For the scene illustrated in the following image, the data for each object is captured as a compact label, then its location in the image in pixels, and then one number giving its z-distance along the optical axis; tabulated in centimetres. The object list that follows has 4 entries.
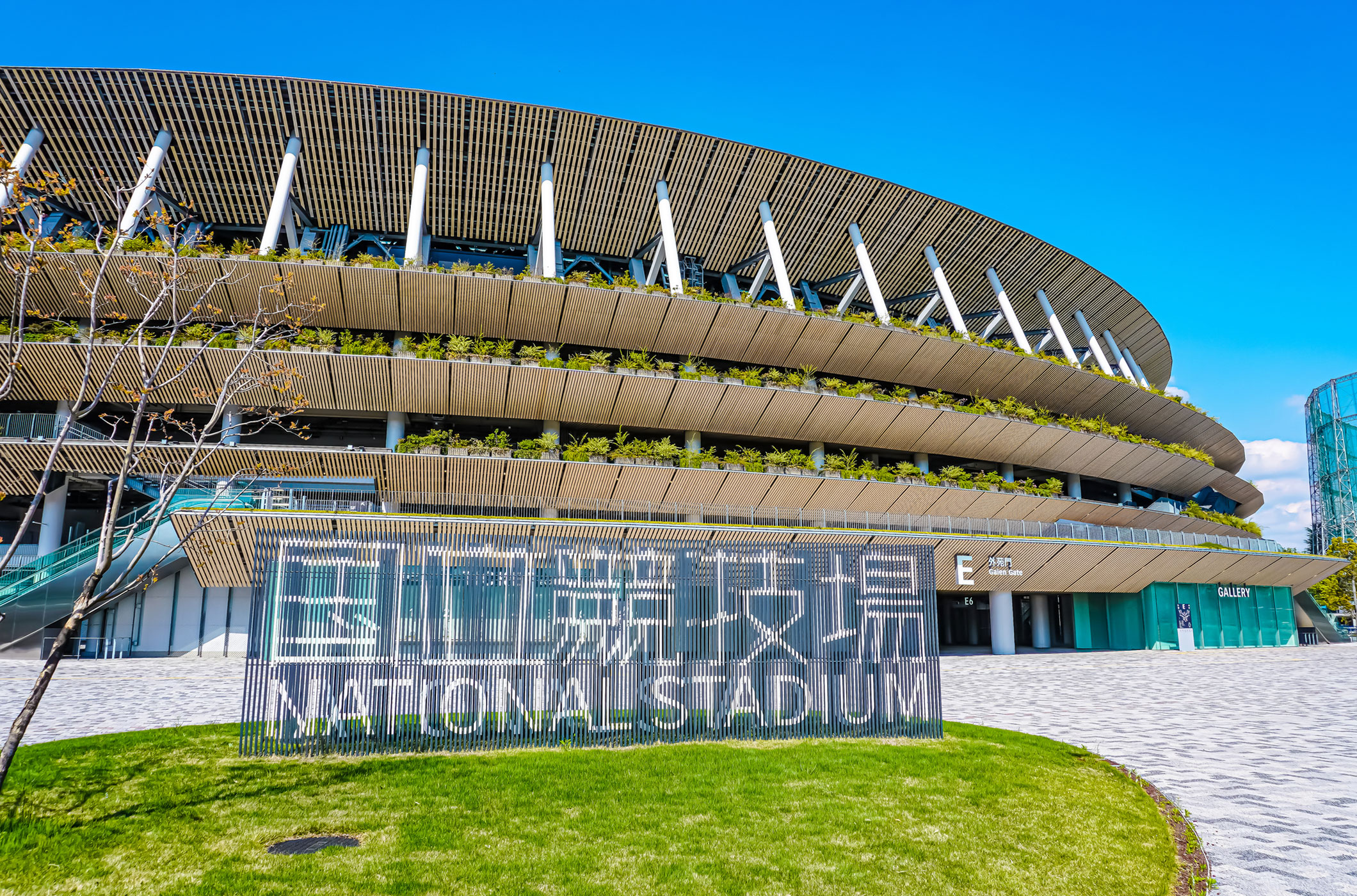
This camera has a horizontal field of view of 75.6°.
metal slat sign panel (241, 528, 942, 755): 1141
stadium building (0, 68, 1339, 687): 3041
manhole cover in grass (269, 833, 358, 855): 719
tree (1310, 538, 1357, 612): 6869
